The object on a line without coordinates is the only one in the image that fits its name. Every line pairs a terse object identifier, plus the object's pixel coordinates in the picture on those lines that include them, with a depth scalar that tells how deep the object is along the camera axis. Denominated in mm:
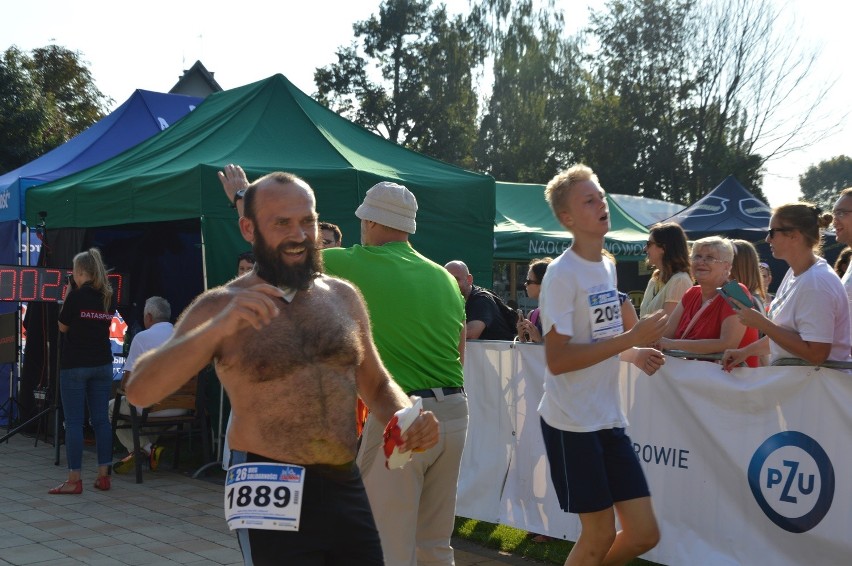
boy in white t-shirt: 3883
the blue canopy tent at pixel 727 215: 14617
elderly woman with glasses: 5156
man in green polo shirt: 3980
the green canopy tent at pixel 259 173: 8750
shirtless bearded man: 2678
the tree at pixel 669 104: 41594
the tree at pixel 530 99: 47312
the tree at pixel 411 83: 49531
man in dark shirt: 7289
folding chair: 8953
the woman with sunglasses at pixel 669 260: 6125
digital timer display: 9336
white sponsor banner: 4559
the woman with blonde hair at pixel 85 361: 8125
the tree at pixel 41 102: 25125
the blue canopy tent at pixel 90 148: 11372
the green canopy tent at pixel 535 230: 15164
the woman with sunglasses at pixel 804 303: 4504
